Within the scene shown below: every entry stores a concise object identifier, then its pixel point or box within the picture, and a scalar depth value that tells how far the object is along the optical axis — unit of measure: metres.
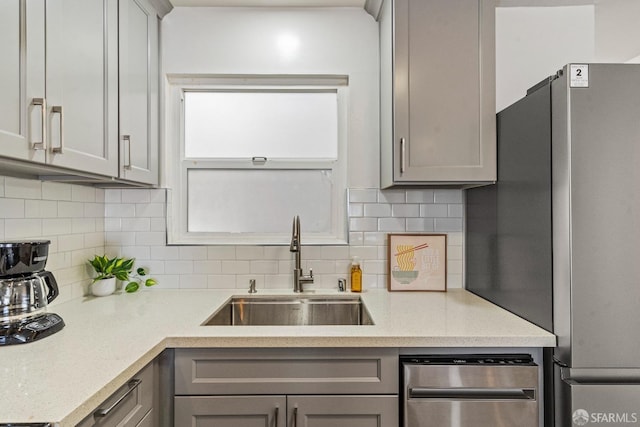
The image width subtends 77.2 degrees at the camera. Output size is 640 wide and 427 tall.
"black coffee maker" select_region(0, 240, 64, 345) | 1.24
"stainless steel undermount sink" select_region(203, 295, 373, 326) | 2.01
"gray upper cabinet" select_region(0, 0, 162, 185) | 1.11
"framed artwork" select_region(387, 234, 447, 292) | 2.11
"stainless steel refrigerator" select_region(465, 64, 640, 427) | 1.26
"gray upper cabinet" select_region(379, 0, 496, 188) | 1.75
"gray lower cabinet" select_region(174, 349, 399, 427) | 1.37
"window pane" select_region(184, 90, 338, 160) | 2.24
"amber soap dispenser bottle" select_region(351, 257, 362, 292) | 2.06
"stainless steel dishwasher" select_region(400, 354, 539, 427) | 1.37
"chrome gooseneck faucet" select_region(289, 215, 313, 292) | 1.99
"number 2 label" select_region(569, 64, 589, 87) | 1.27
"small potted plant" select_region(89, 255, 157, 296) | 1.95
